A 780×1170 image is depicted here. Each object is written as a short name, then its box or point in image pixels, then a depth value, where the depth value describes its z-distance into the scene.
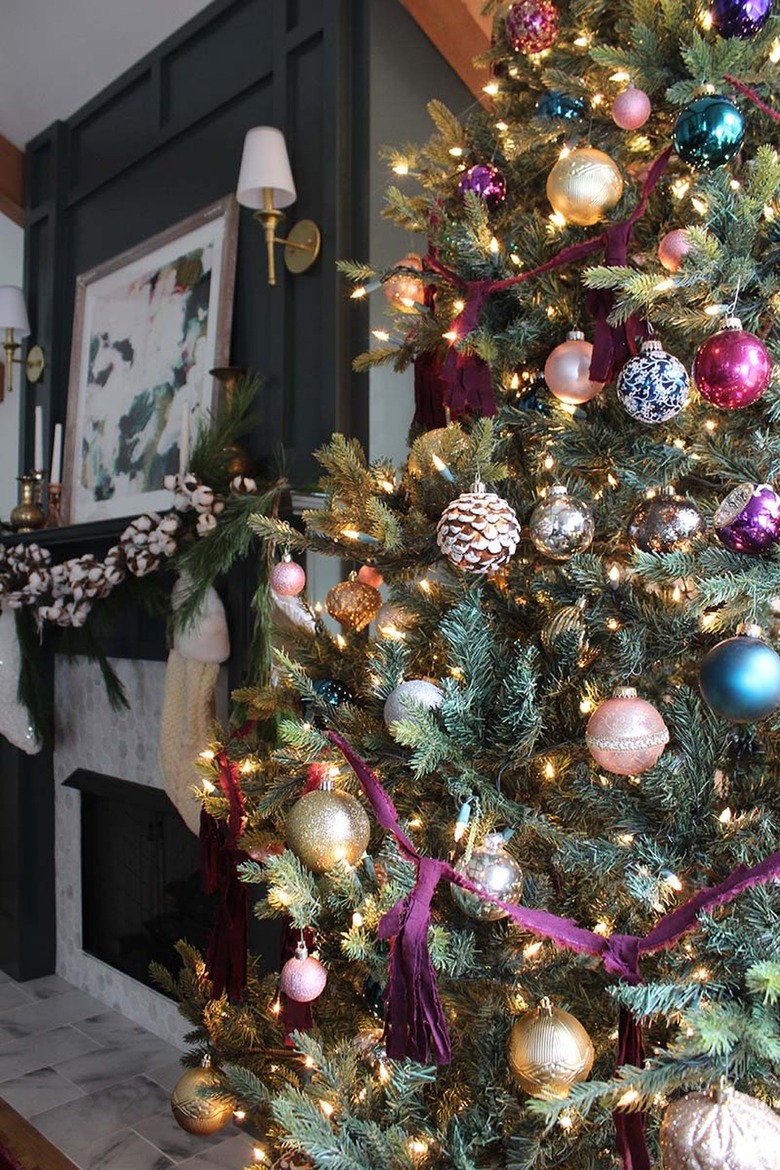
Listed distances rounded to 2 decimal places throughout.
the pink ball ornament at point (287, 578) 1.26
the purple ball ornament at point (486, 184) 1.20
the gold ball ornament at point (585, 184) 1.02
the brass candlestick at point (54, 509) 2.84
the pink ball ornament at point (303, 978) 0.96
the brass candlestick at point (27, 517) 2.75
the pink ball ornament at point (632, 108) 1.02
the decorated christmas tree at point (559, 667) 0.84
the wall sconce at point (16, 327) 2.97
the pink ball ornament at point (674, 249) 0.97
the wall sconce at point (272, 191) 1.94
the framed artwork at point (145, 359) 2.34
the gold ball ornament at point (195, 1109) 1.35
